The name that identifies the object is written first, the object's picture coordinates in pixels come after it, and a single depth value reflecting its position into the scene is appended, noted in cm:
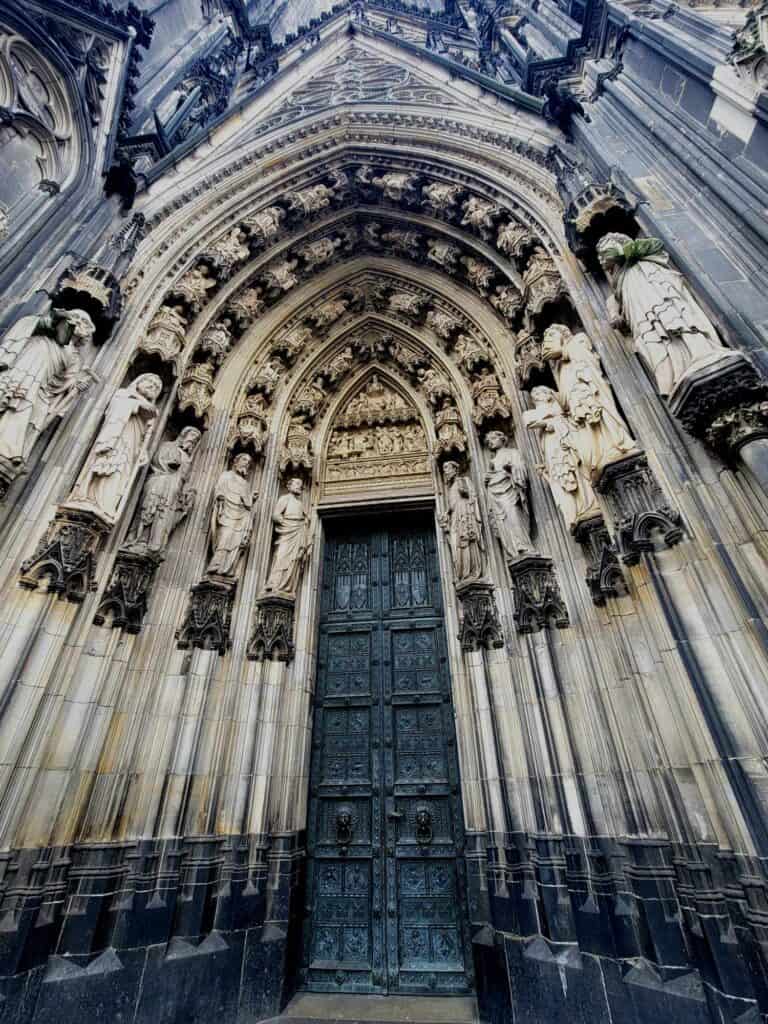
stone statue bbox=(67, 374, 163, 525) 368
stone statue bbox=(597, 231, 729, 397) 299
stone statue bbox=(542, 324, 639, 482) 337
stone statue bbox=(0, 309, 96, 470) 331
